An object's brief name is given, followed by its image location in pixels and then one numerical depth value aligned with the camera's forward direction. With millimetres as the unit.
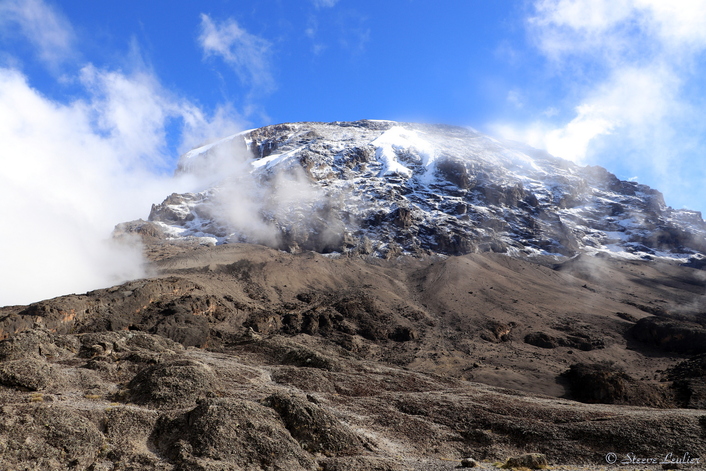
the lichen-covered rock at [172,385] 24469
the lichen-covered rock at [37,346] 28512
